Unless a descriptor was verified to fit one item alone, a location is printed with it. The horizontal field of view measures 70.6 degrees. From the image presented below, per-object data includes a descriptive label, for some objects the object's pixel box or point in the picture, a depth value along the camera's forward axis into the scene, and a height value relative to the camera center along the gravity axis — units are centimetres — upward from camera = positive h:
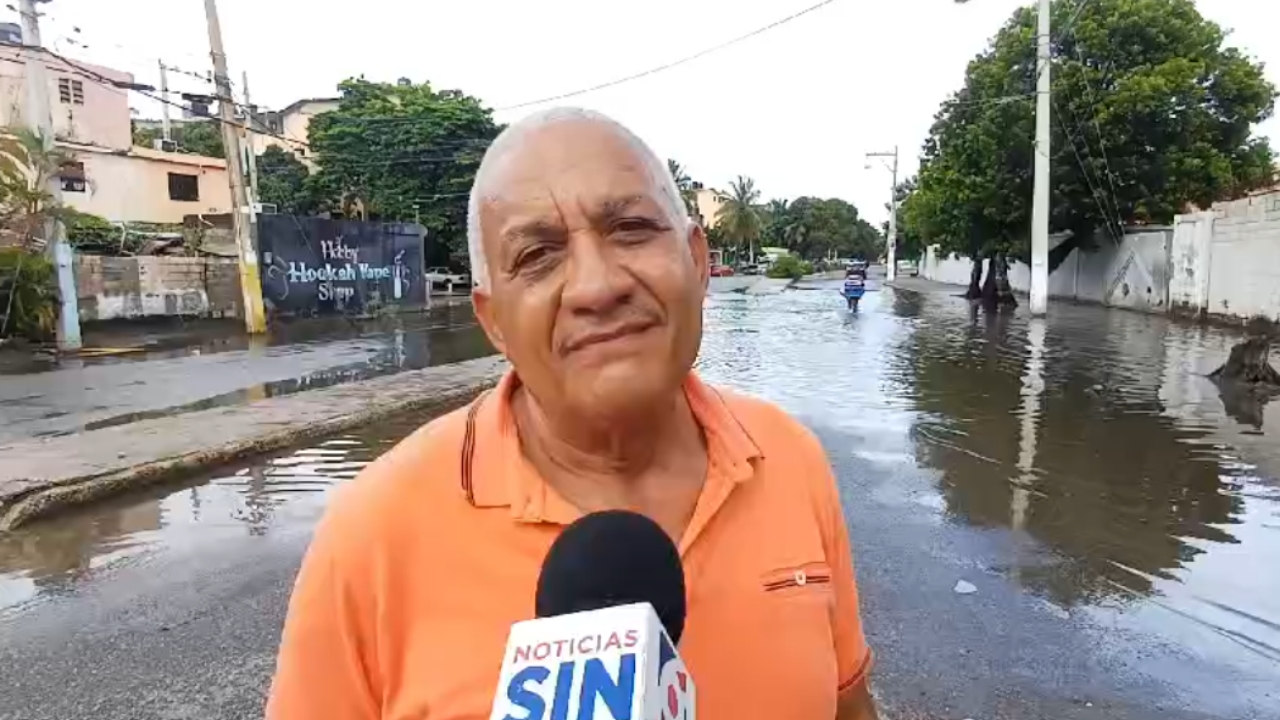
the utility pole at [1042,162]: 2192 +205
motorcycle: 2600 -111
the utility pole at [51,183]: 1495 +151
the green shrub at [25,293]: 1548 -37
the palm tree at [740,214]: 7925 +352
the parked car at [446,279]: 3509 -69
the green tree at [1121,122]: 2389 +333
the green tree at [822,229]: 9262 +241
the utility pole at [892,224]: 5681 +164
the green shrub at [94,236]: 2079 +80
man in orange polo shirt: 113 -32
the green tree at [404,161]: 3631 +408
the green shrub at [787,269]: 6412 -119
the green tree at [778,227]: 9338 +266
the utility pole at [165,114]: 2931 +603
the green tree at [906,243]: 6588 +56
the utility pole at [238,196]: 1784 +141
